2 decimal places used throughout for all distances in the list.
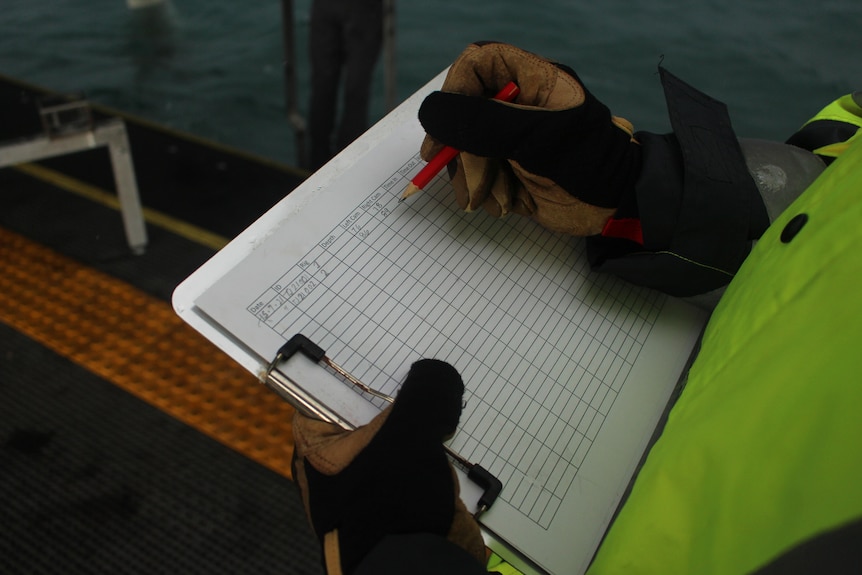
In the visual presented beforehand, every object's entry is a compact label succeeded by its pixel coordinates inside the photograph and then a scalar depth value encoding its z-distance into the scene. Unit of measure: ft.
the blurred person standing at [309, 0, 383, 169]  6.43
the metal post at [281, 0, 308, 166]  6.64
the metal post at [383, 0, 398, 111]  6.24
